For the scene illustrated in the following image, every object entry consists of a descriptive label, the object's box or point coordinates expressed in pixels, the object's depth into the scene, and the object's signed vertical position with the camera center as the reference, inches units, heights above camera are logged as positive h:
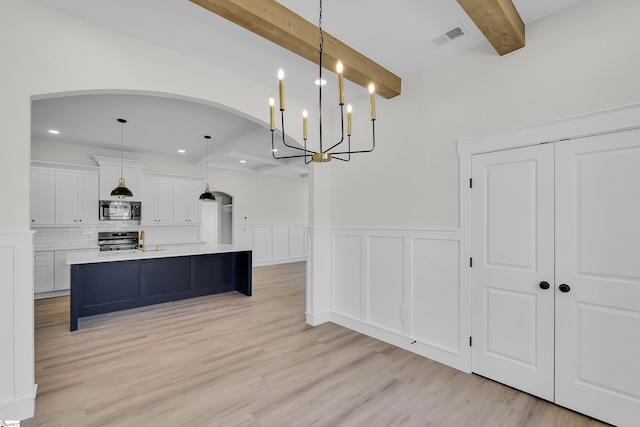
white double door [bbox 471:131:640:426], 77.7 -17.4
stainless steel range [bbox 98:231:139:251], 252.8 -24.4
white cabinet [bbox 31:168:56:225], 216.8 +12.2
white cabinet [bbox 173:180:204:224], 289.9 +11.7
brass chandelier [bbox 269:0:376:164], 64.1 +27.2
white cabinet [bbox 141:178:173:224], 272.1 +11.5
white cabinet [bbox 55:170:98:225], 227.1 +11.9
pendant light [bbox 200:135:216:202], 246.6 +13.5
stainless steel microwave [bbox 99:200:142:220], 248.8 +2.5
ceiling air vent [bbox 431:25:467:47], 96.5 +60.6
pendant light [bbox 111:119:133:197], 200.7 +15.0
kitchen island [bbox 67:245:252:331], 161.3 -40.3
